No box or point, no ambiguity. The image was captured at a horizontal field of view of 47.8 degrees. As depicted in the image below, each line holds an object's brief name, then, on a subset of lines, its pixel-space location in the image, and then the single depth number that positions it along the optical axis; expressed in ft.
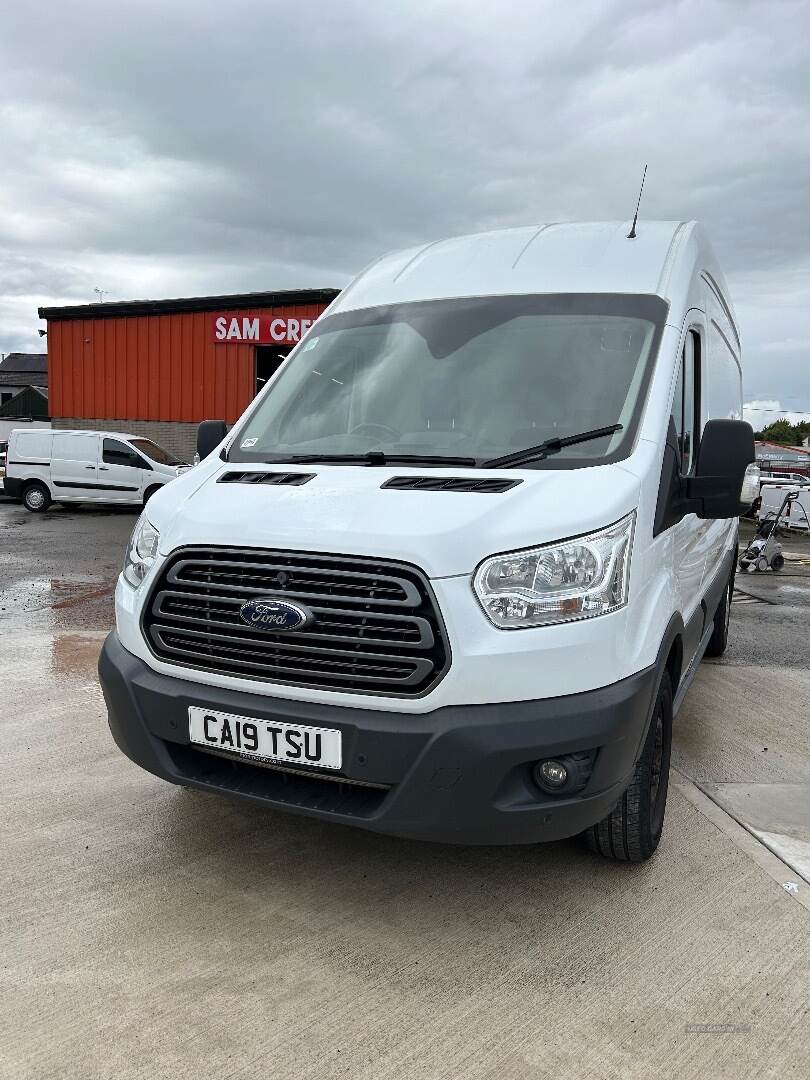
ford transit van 8.65
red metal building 75.20
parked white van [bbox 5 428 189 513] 59.98
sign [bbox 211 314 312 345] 74.54
